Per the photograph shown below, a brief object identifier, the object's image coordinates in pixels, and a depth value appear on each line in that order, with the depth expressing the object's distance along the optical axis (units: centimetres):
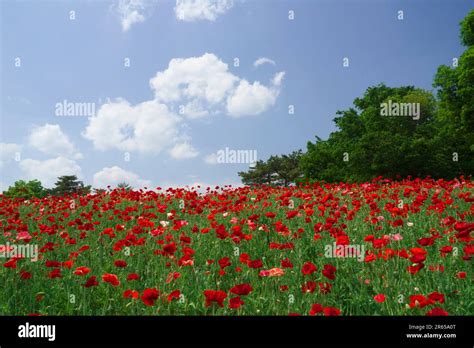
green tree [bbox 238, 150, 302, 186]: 4453
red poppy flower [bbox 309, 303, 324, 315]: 300
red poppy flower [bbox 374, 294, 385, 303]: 330
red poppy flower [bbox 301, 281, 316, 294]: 382
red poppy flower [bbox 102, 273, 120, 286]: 364
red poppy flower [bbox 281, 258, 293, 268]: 398
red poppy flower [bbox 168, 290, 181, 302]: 348
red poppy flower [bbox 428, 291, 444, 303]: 310
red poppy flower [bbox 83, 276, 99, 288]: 372
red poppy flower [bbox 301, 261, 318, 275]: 365
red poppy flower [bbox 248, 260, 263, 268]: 397
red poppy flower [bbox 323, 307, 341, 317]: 289
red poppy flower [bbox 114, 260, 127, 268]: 415
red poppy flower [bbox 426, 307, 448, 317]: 295
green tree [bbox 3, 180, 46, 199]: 3884
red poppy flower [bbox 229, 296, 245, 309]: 309
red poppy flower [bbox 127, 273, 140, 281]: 385
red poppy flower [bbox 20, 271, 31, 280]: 437
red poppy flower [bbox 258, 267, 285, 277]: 378
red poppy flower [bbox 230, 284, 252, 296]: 326
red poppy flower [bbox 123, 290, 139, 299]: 355
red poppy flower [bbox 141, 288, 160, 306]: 325
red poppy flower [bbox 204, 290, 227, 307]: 316
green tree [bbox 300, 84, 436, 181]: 2459
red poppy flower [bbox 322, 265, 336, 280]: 354
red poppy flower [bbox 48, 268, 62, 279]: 418
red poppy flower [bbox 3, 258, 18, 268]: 402
